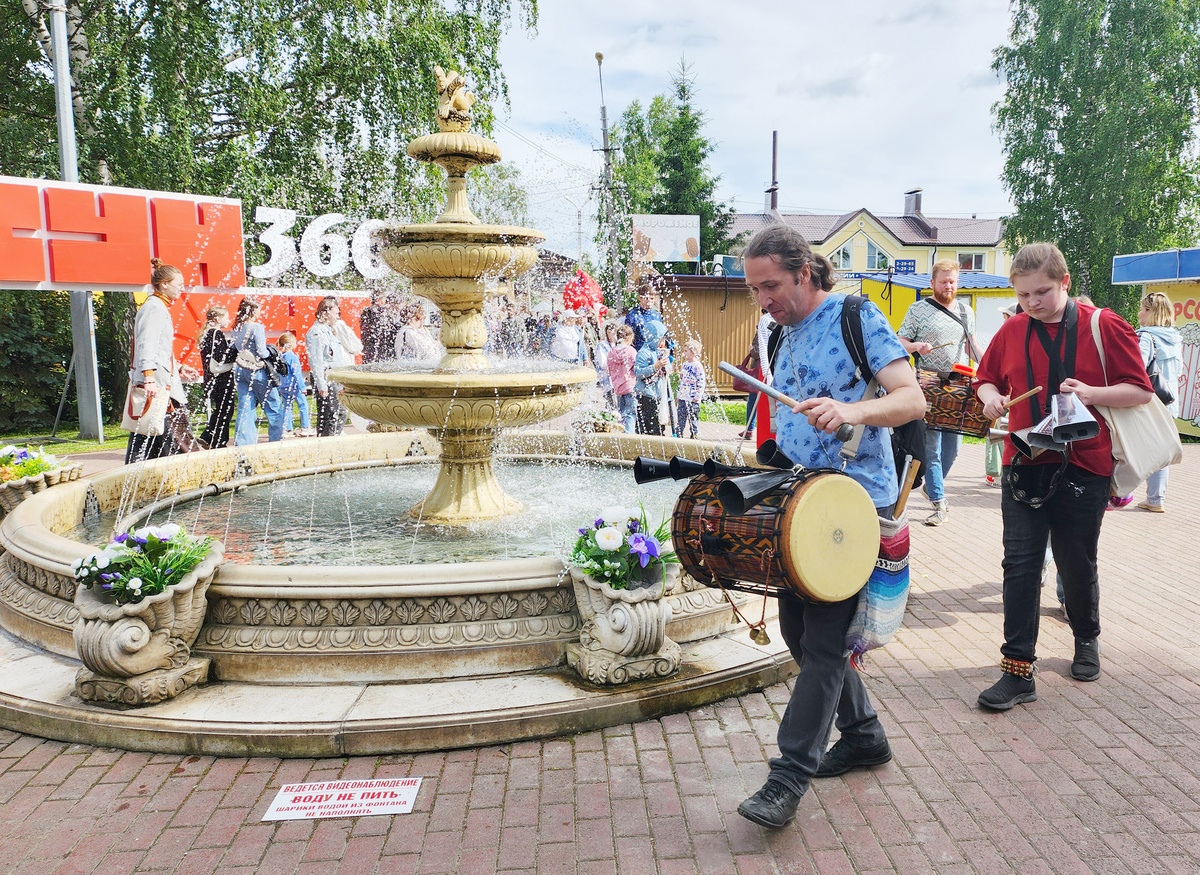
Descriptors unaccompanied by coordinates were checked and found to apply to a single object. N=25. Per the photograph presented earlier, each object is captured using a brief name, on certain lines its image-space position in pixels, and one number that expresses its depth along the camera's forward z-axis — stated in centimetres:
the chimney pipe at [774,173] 5091
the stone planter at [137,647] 344
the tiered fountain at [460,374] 535
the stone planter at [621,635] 359
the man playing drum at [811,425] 270
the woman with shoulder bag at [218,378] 947
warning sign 291
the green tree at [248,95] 1495
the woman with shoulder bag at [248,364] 1009
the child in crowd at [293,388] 1196
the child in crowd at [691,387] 1151
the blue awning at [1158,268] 1463
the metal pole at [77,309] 1268
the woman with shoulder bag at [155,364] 676
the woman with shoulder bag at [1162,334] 708
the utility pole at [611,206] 3372
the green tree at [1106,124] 3050
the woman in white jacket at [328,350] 1180
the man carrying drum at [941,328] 642
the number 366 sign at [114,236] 1199
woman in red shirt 376
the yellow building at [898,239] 5738
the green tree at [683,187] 3791
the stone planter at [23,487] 650
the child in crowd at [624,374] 1050
